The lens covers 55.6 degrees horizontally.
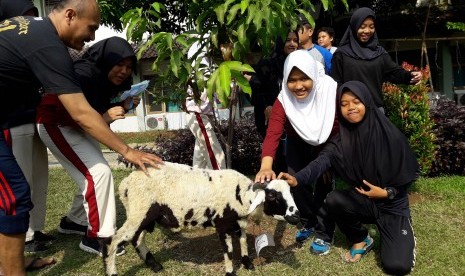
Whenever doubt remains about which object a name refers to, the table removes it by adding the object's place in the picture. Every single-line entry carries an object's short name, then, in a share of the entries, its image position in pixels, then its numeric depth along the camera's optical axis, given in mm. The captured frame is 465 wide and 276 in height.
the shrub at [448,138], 6086
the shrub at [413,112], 5539
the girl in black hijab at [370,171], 3359
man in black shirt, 2594
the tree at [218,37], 2801
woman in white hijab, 3375
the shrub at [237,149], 7047
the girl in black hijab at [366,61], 4301
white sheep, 3188
